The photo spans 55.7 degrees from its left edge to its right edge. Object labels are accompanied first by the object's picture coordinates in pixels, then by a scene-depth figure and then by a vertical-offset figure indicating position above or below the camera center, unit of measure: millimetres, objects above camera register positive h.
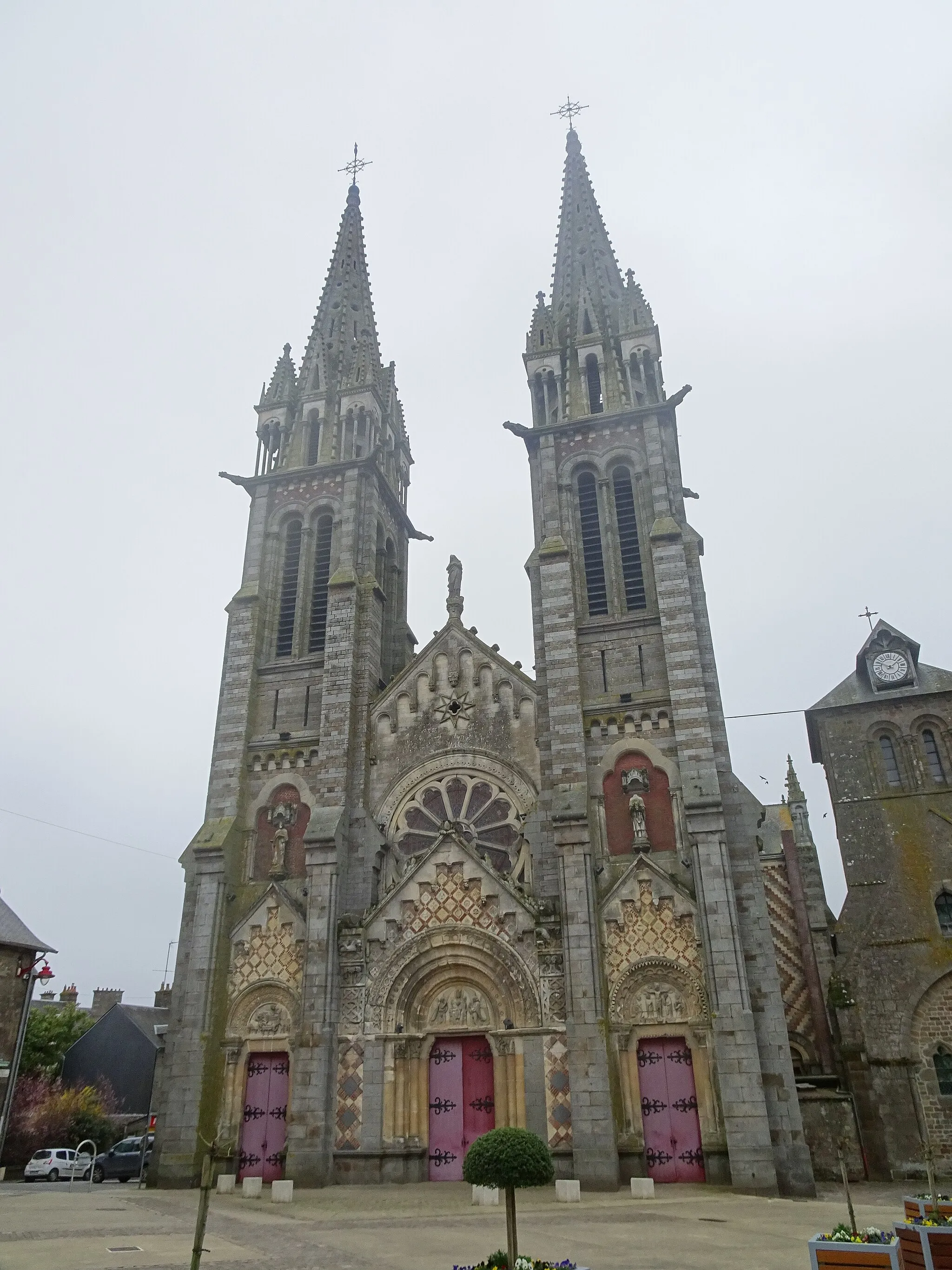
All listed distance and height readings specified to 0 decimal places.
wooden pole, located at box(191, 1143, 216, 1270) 8320 -754
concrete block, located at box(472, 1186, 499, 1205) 18766 -1551
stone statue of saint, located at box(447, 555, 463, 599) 30641 +16303
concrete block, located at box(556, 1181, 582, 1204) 19000 -1512
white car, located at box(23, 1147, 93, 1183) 32594 -1417
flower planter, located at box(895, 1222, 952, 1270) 9172 -1324
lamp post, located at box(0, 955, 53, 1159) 31812 +4279
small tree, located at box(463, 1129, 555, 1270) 9930 -496
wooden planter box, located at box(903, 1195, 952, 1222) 10188 -1078
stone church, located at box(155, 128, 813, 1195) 21828 +6055
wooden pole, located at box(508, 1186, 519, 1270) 8578 -1007
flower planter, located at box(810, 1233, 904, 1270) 8672 -1316
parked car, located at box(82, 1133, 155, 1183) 32375 -1390
